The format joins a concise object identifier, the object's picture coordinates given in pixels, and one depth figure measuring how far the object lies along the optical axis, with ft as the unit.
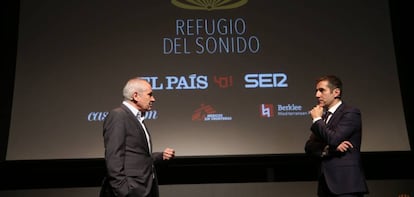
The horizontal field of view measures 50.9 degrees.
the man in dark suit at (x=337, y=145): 8.38
